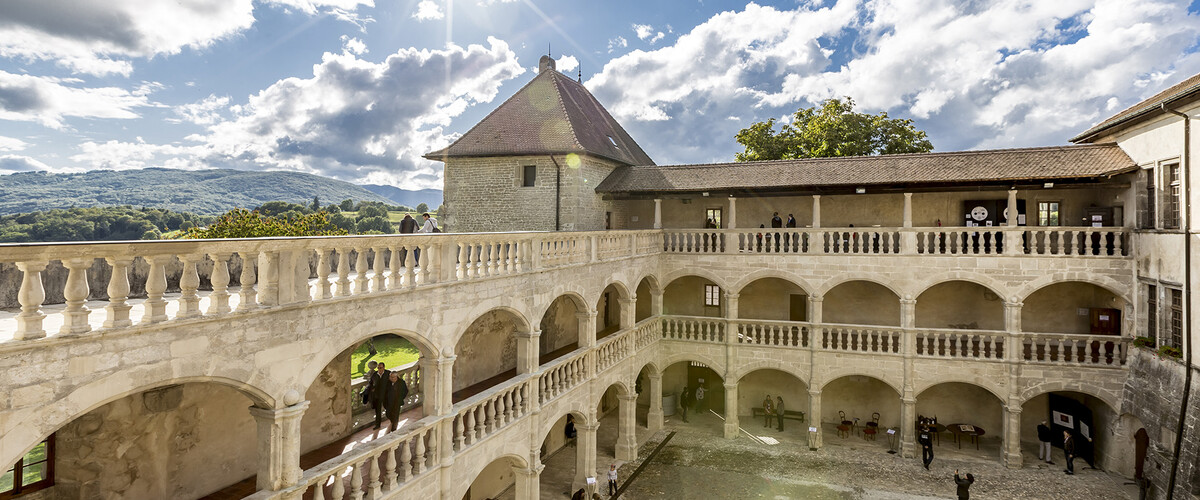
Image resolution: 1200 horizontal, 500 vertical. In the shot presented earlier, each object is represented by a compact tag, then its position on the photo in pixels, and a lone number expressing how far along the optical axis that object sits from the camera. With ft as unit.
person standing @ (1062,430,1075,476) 61.52
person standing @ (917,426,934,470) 62.90
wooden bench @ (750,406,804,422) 78.54
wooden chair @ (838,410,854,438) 73.15
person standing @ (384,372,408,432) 37.10
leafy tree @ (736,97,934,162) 97.04
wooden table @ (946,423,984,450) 69.26
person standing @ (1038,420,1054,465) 65.26
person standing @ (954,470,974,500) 54.19
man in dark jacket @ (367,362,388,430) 39.22
